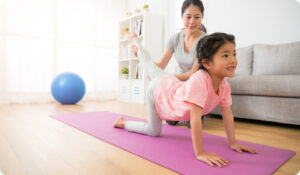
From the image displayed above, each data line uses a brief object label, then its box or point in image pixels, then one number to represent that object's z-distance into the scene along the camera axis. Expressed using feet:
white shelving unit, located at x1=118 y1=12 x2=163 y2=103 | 12.12
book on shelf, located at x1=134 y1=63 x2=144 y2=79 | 12.44
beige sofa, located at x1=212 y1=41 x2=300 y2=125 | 5.74
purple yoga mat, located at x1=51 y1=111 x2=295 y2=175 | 2.88
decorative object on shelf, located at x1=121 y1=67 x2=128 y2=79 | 13.48
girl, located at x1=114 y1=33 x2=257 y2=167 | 3.20
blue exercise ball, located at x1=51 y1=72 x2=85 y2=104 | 10.33
